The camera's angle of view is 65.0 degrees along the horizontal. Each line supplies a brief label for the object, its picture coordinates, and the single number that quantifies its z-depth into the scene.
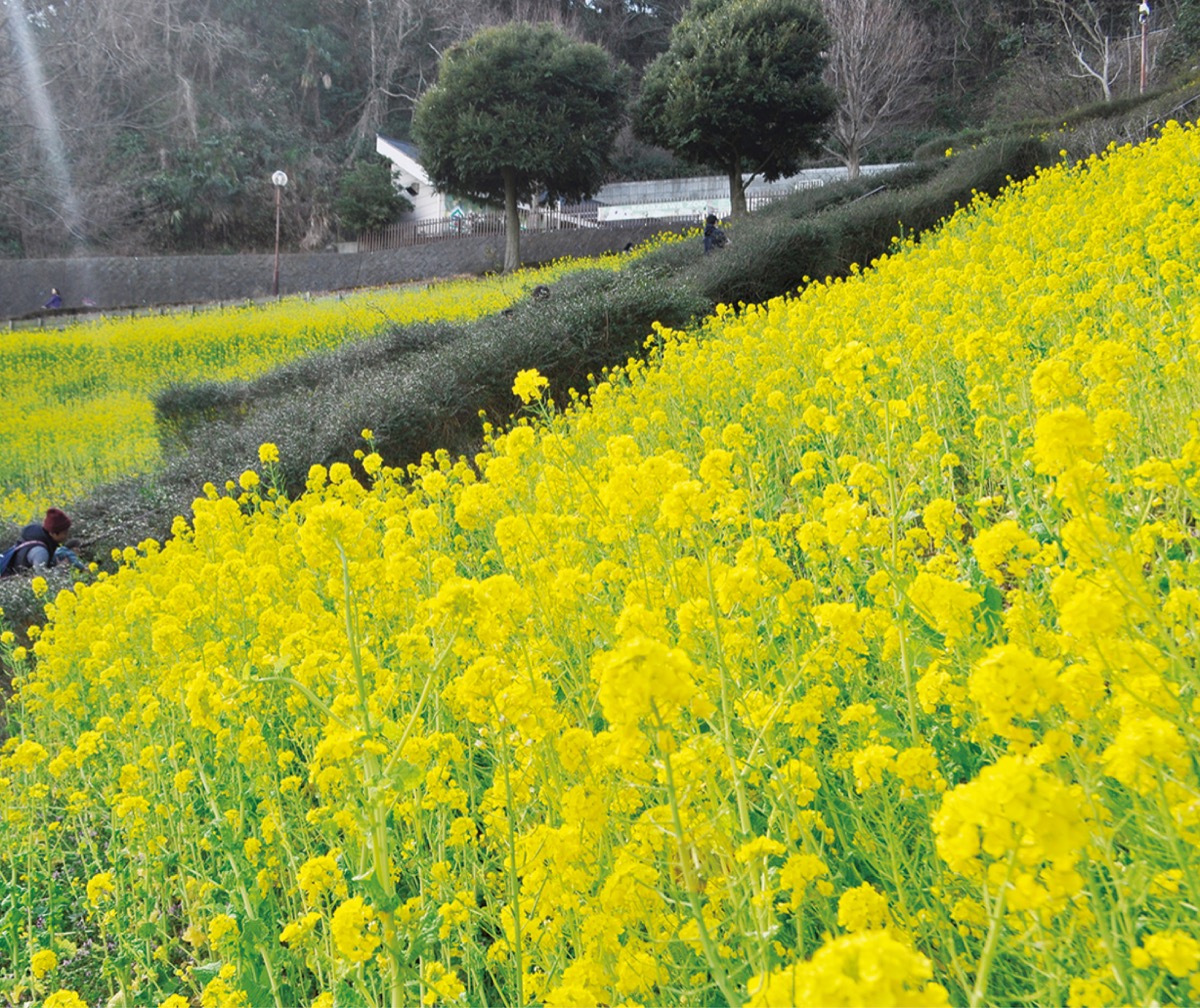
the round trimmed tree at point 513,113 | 25.75
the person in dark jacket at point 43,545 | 7.70
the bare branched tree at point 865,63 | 31.09
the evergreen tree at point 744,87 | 22.75
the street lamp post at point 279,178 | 23.87
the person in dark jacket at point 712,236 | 15.28
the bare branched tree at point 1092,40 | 28.28
